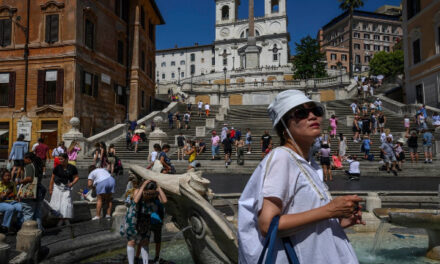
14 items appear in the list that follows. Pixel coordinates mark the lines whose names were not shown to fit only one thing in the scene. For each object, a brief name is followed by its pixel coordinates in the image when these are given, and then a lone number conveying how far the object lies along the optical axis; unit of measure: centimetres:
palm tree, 4459
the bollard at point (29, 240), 443
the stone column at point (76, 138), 1889
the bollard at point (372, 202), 657
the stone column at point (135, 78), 2959
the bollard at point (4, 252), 388
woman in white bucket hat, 158
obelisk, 5428
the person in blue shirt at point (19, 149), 1138
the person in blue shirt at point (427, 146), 1535
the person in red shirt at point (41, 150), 1322
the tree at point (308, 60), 5109
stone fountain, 311
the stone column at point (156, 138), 1798
